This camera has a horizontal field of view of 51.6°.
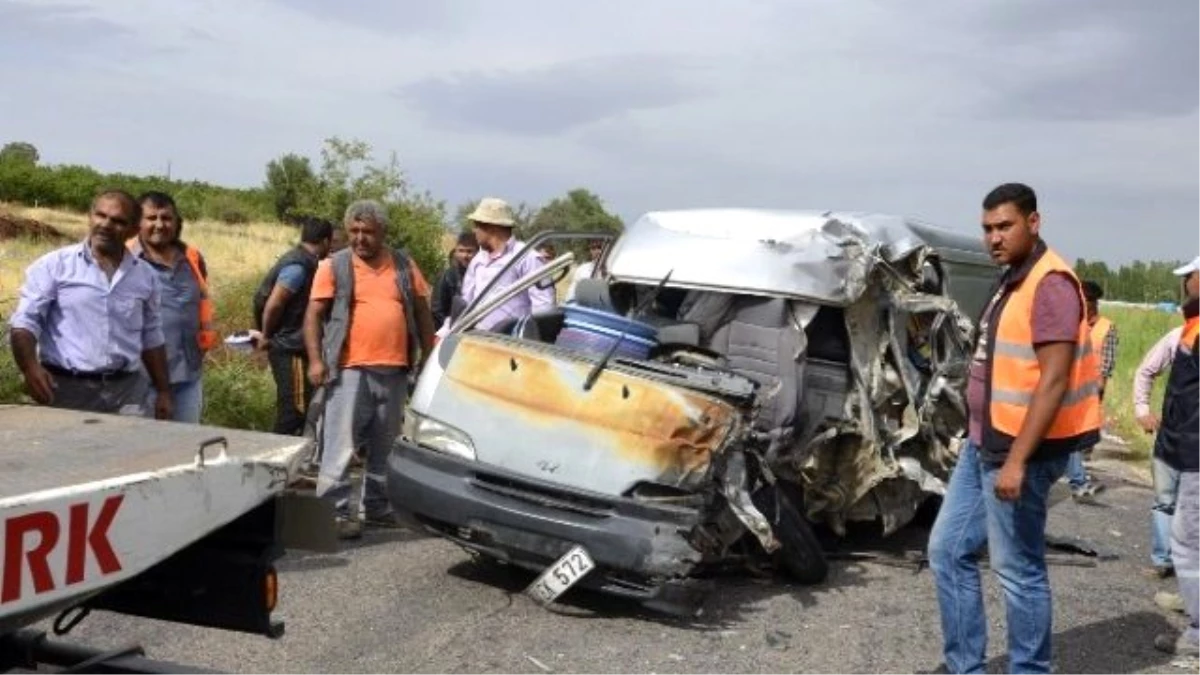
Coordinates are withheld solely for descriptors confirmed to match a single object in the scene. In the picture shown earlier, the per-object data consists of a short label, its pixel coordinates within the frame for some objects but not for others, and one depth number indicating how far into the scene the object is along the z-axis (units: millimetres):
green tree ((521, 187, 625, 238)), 38822
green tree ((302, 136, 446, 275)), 23078
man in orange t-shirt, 6941
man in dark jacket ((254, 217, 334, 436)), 7871
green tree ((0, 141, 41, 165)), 40862
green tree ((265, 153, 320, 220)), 40625
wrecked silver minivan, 5609
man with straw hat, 8250
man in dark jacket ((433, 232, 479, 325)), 9977
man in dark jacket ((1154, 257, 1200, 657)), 5719
